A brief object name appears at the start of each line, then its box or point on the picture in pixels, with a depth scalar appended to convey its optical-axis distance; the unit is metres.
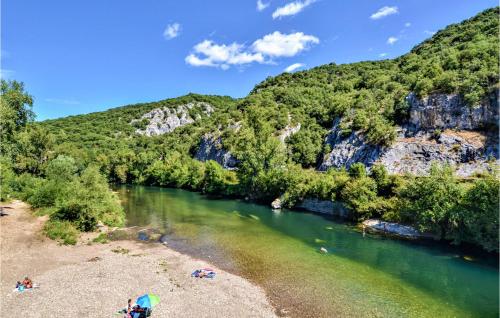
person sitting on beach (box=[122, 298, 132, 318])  18.70
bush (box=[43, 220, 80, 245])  35.06
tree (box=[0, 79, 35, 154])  38.50
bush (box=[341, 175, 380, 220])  48.09
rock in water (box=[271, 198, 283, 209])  64.88
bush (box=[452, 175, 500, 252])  32.09
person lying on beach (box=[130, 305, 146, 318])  18.75
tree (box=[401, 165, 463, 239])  36.69
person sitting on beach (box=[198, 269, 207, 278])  26.61
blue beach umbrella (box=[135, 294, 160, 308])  19.00
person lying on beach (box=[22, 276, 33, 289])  22.56
